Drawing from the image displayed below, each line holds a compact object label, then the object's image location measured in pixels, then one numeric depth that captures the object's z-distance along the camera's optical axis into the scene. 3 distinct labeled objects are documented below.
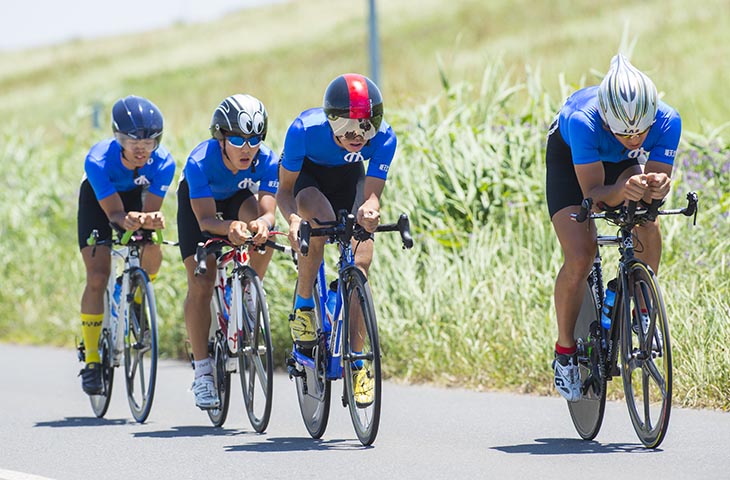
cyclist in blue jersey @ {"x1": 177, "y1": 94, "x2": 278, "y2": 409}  16.67
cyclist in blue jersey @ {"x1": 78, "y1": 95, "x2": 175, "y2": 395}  18.34
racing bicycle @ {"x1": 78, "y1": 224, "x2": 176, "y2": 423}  18.31
